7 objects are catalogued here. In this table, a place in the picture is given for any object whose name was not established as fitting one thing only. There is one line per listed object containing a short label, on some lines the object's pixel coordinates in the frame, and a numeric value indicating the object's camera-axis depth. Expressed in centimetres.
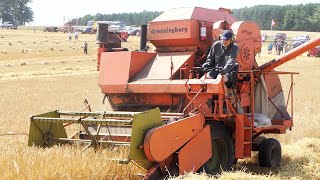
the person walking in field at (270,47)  4774
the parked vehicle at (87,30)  7906
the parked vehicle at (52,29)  8819
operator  830
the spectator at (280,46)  4329
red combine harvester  728
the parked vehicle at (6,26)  9447
